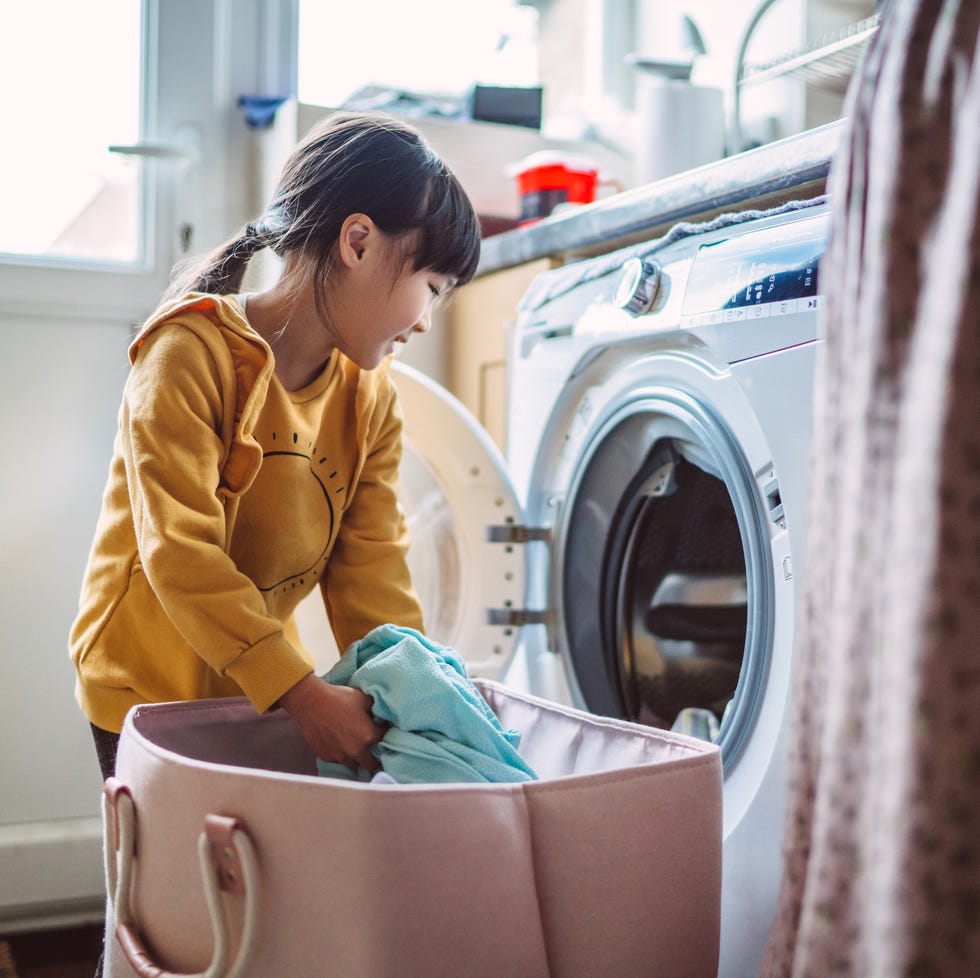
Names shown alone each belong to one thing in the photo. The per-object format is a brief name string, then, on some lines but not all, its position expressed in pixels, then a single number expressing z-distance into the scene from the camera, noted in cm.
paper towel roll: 177
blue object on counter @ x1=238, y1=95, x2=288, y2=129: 184
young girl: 90
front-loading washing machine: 91
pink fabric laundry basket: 65
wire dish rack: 144
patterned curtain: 43
